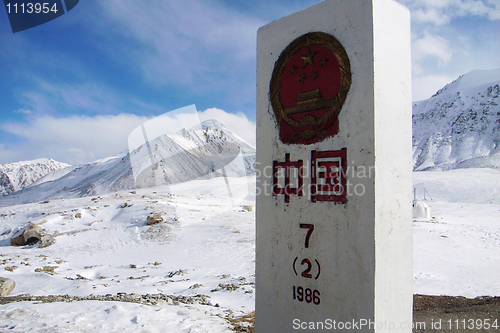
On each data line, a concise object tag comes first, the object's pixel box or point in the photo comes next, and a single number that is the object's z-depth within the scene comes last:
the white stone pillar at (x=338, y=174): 2.84
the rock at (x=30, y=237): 14.65
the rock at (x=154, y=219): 15.97
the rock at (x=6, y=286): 7.21
